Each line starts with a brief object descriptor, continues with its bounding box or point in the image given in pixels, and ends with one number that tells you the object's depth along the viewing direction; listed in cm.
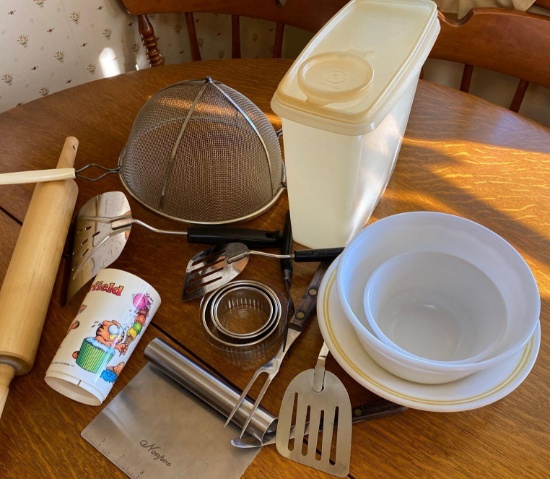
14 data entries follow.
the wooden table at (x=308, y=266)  58
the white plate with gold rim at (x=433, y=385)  55
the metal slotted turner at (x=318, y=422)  58
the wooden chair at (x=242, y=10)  123
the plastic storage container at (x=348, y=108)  58
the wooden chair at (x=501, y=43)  102
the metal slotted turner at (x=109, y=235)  74
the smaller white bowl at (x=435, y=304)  62
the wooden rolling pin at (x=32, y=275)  64
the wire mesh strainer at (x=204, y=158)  81
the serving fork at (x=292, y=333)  61
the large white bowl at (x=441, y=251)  52
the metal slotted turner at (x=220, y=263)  72
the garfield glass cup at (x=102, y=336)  62
